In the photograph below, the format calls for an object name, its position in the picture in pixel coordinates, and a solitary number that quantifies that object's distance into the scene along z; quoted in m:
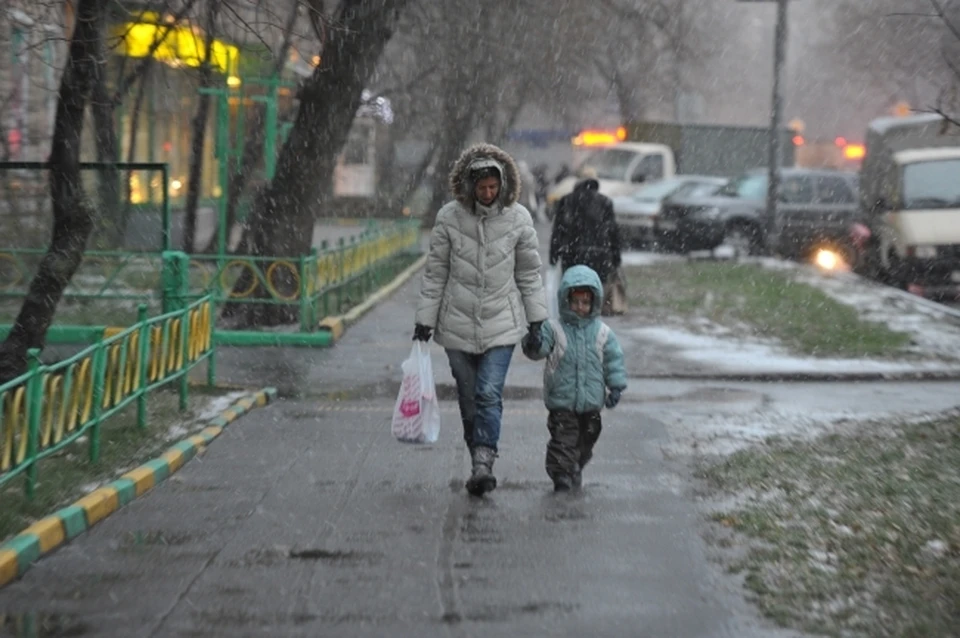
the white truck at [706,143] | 47.03
